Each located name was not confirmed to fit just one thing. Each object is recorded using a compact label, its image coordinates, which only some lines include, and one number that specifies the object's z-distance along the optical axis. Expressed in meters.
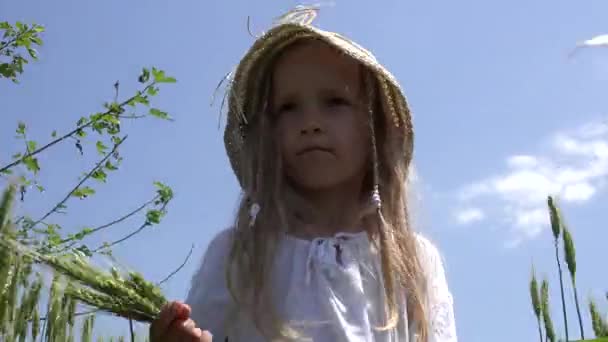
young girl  1.78
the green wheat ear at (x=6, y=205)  0.81
